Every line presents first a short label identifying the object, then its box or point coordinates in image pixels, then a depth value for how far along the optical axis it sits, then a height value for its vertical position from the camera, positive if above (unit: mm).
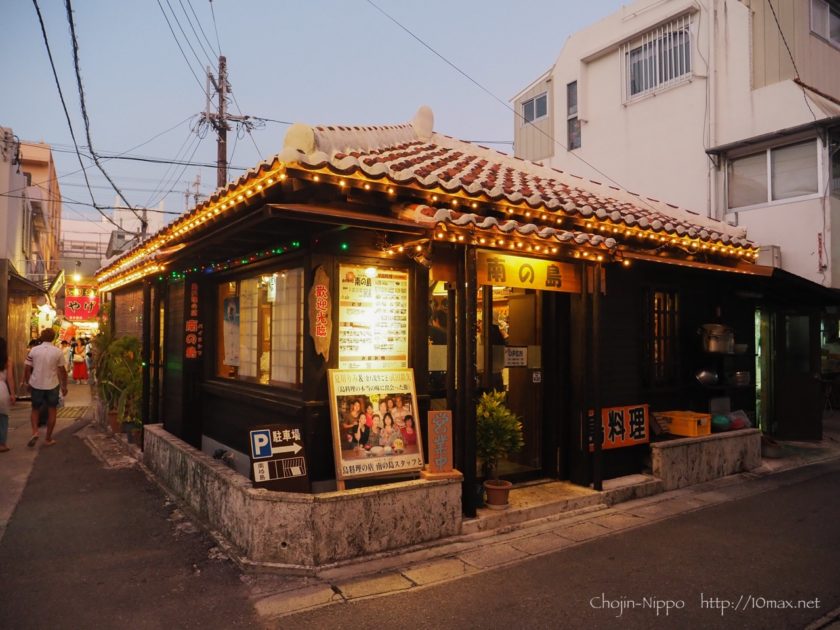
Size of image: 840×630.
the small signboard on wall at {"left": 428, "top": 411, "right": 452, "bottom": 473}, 6293 -1200
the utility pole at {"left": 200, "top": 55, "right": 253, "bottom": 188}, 22000 +8663
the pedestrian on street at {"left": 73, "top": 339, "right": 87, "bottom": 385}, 25031 -1207
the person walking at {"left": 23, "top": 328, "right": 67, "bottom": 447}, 11320 -762
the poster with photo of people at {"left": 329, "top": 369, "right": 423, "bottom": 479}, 6250 -999
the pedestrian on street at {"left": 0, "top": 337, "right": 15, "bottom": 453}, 10672 -1106
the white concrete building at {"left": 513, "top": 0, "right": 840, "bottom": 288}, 14250 +6676
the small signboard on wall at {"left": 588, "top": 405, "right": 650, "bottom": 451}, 8367 -1395
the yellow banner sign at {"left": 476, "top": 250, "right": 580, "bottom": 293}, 6859 +813
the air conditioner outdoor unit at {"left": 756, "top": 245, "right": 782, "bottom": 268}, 14367 +1993
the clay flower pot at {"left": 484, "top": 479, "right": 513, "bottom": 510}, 6871 -1938
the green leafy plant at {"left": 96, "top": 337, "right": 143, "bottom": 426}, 12211 -838
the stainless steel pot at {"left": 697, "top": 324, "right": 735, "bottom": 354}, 9945 -66
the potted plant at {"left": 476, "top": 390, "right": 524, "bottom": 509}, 7090 -1214
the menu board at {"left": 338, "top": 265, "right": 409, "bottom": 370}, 6785 +223
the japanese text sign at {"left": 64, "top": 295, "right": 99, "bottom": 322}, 22389 +1147
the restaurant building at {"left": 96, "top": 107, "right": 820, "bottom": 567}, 6160 +384
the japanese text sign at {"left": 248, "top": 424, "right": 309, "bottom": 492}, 5727 -1267
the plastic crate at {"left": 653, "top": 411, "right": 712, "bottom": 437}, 9094 -1431
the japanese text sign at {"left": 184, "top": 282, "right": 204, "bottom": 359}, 9719 +124
